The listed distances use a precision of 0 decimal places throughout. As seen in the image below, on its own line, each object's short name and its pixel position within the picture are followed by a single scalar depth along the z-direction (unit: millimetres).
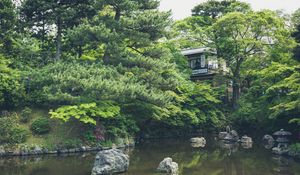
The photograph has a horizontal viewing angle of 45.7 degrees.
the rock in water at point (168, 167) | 14859
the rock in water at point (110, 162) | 14586
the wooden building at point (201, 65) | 39531
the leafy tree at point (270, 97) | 23047
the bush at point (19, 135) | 20344
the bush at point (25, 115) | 23039
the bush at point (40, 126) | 21981
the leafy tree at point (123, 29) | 23531
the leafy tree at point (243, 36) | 32125
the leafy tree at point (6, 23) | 26234
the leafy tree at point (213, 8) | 41378
